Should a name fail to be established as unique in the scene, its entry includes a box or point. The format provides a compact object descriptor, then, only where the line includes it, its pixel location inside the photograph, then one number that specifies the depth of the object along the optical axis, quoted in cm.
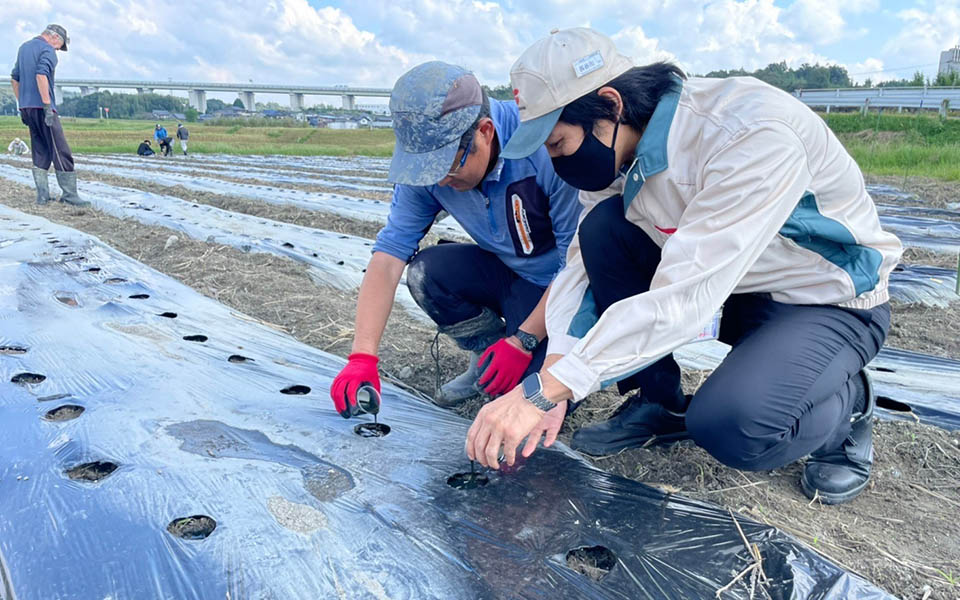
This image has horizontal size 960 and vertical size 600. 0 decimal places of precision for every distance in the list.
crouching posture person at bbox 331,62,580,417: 148
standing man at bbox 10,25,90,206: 471
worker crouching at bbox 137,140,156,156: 1462
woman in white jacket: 102
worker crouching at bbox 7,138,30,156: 1339
